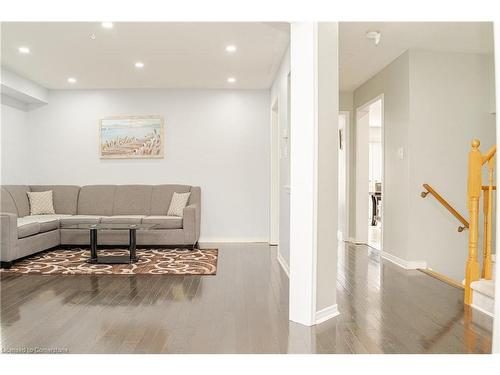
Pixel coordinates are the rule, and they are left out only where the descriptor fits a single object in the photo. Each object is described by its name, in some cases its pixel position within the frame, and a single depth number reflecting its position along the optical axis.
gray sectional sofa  5.41
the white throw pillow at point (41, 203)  6.81
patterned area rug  4.91
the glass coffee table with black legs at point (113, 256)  5.39
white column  3.12
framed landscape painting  7.43
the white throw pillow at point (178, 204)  6.79
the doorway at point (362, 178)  7.29
